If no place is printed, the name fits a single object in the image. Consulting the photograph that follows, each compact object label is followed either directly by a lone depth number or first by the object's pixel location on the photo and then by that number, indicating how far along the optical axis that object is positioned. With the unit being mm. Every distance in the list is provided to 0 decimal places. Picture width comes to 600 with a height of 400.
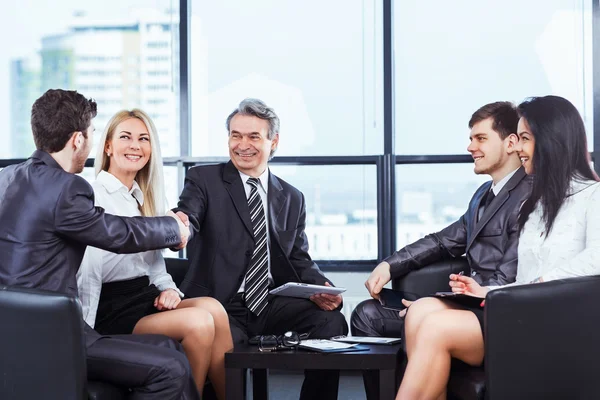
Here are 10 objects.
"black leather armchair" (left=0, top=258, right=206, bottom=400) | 2371
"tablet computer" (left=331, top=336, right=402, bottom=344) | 3061
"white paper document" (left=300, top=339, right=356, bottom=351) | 2841
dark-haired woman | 2770
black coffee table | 2760
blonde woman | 3045
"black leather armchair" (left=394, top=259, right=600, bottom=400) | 2539
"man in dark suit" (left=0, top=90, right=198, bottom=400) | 2535
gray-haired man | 3721
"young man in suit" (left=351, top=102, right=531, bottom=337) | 3566
